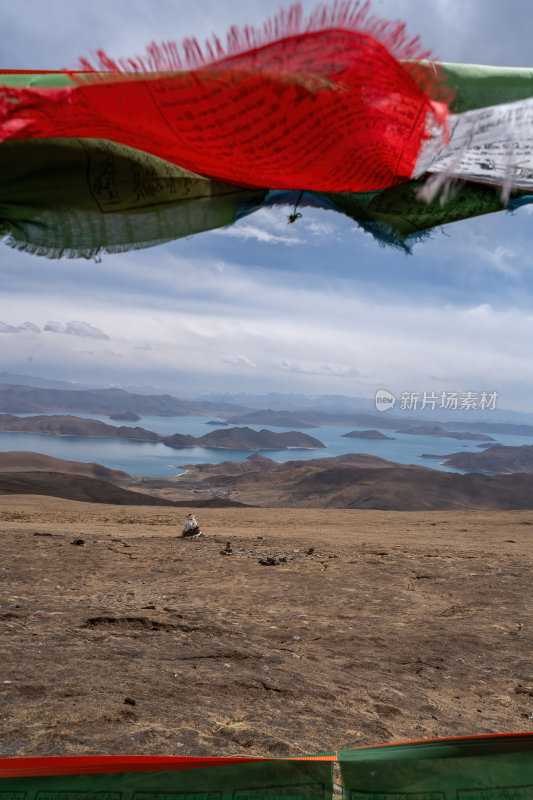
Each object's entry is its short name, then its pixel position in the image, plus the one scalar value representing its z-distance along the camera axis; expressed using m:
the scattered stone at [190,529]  7.59
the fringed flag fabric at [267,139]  0.55
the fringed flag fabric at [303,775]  0.59
